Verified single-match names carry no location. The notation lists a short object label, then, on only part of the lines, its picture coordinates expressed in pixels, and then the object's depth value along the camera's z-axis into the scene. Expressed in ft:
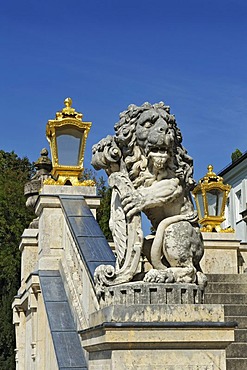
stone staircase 25.44
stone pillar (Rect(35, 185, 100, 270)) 26.89
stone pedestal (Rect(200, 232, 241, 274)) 41.01
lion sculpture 16.10
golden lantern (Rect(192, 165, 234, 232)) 42.54
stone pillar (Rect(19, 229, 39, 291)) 33.81
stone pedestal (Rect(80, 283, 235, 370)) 14.90
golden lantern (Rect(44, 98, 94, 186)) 28.63
